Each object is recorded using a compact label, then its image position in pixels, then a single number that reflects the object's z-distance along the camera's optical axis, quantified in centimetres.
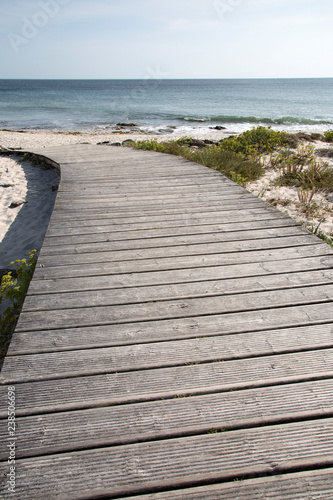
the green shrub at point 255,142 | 916
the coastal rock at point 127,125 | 2440
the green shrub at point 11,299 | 274
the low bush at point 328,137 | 1364
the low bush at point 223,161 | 686
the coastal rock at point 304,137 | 1294
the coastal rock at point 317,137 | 1373
